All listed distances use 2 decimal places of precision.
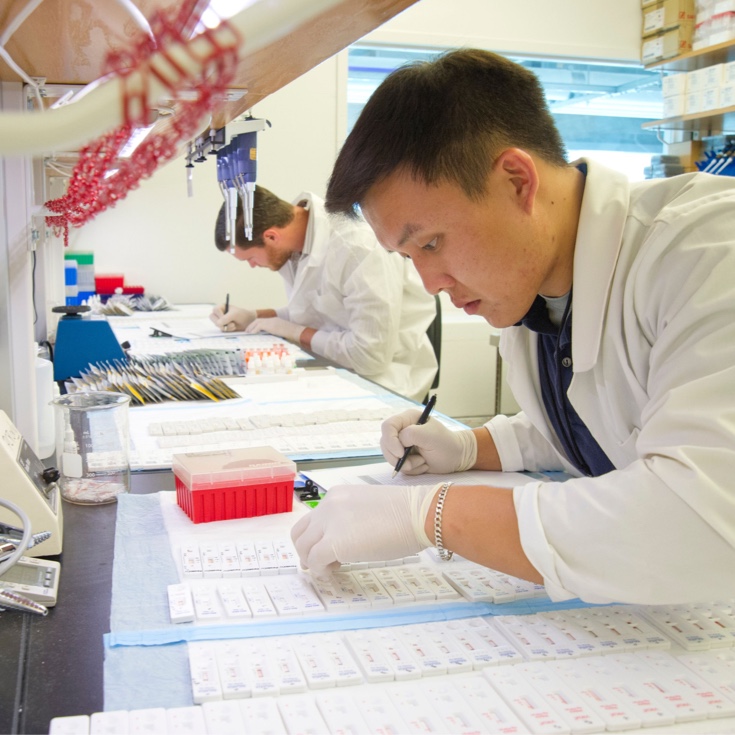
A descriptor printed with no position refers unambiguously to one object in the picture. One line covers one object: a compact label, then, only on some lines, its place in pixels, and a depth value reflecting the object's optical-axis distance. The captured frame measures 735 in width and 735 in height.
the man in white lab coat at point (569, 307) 0.90
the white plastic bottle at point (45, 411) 1.62
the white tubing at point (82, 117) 0.45
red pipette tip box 1.28
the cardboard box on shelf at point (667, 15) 4.59
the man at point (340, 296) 3.19
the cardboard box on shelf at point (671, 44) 4.50
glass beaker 1.37
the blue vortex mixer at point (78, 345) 2.56
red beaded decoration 0.45
